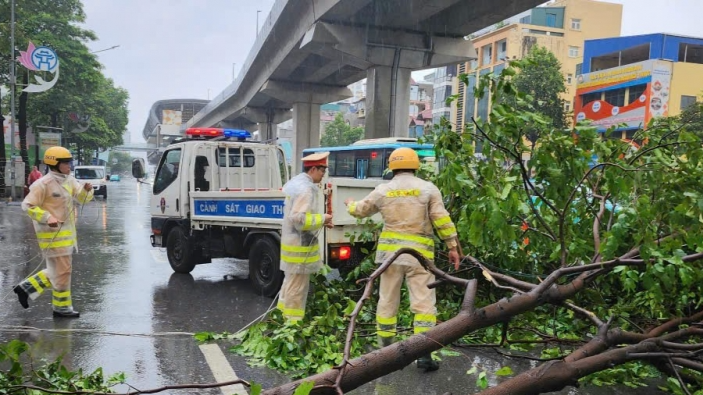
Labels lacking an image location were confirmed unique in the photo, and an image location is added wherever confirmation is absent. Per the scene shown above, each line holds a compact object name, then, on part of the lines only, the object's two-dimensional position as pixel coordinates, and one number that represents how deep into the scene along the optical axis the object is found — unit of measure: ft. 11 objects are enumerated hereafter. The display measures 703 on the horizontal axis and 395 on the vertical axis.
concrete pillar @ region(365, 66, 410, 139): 74.18
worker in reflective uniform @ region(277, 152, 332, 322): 17.58
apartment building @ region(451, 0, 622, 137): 172.96
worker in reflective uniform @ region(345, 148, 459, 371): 15.30
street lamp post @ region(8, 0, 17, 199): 74.02
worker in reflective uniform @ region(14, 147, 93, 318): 19.88
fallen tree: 8.50
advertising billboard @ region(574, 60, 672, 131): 112.68
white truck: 21.76
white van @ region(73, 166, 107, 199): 97.30
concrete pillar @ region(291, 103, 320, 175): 112.16
